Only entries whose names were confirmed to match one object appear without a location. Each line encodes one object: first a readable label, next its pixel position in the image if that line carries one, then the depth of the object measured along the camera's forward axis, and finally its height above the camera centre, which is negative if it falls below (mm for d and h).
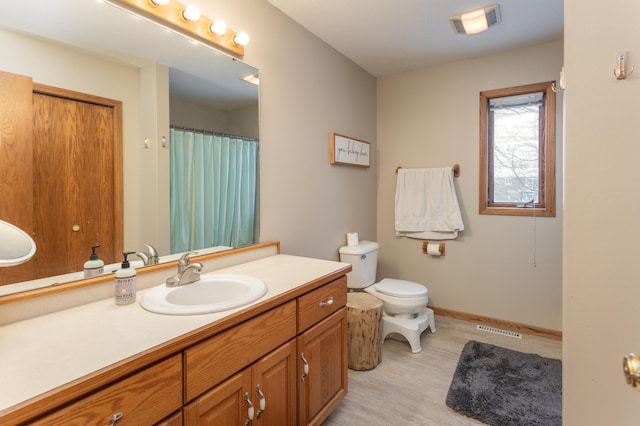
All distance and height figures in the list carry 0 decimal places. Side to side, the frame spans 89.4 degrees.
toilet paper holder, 3006 -355
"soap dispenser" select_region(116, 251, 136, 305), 1122 -263
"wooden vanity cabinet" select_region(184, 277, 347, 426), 963 -578
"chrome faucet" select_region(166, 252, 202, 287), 1315 -269
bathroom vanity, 693 -394
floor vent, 2666 -1030
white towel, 2912 +45
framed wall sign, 2594 +511
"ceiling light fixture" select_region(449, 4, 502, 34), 2081 +1280
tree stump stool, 2143 -834
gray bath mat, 1695 -1064
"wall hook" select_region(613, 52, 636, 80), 915 +406
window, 2600 +502
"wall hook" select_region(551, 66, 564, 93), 2422 +961
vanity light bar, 1379 +884
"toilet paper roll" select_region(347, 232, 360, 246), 2780 -251
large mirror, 1094 +550
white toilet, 2438 -666
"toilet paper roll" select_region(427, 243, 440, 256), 2984 -363
